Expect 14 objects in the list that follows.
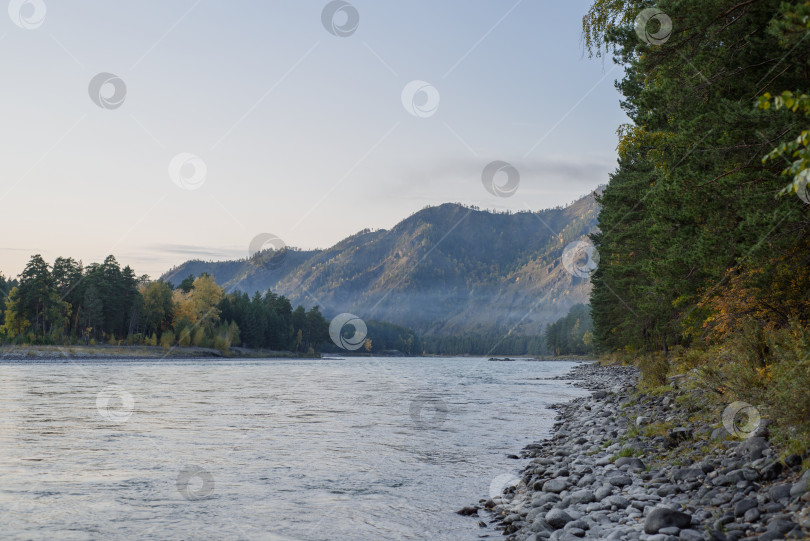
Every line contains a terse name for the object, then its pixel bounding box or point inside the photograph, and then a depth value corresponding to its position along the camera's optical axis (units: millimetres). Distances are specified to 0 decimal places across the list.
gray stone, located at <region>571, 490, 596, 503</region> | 11547
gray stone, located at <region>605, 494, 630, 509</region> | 10570
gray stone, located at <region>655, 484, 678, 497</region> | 10406
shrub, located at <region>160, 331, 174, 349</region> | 125312
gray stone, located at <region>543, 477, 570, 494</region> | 12781
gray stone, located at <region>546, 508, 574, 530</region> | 10273
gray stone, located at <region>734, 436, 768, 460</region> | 10234
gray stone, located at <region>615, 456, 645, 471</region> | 12891
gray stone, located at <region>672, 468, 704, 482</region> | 10727
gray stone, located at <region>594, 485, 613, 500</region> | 11500
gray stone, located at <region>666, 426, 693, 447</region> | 13912
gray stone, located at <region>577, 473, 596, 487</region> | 12855
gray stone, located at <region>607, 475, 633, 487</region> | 12022
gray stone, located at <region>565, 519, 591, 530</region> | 9836
